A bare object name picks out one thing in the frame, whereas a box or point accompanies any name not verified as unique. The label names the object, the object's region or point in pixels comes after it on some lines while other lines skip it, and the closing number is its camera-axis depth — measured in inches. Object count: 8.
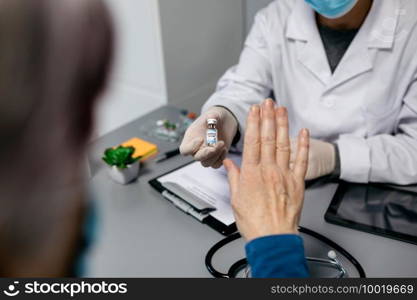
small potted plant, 34.4
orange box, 38.8
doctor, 34.4
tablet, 28.4
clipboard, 29.4
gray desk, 26.1
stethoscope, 25.1
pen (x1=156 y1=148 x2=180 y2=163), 38.5
